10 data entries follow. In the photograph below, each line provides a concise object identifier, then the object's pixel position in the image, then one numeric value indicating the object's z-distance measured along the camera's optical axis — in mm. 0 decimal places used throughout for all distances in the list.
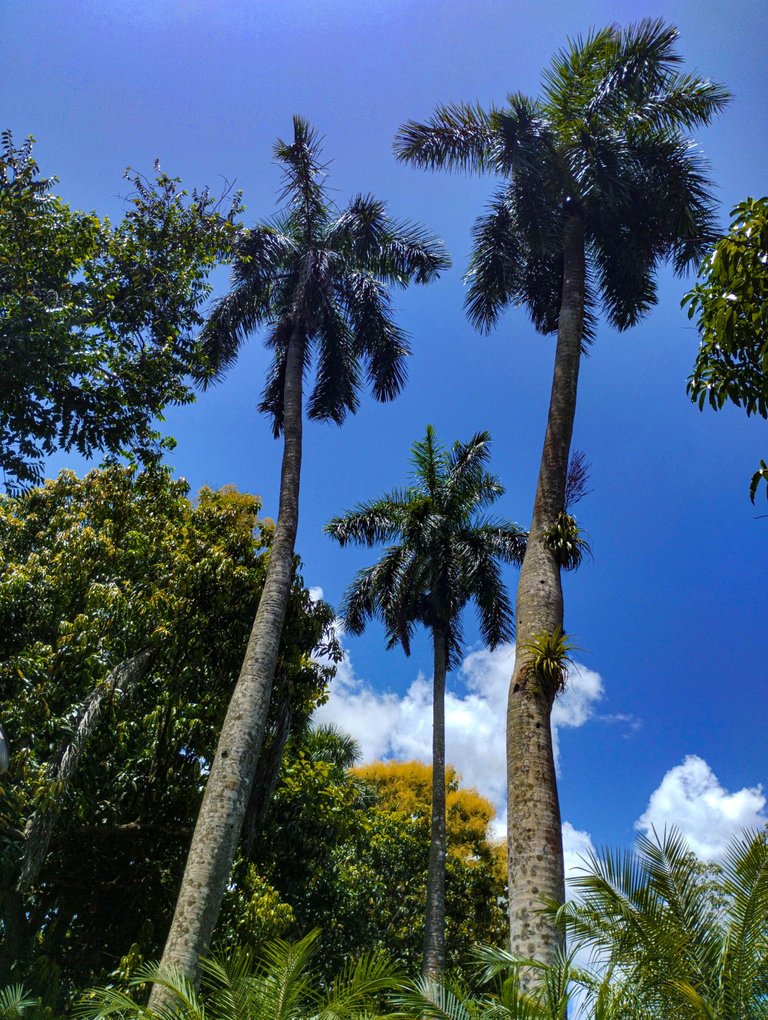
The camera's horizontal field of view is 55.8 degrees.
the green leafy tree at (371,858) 13055
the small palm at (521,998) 4238
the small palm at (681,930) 4363
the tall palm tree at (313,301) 13750
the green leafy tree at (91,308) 8719
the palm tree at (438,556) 20234
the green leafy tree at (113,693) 10945
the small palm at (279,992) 4641
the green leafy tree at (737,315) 5438
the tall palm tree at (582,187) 10711
